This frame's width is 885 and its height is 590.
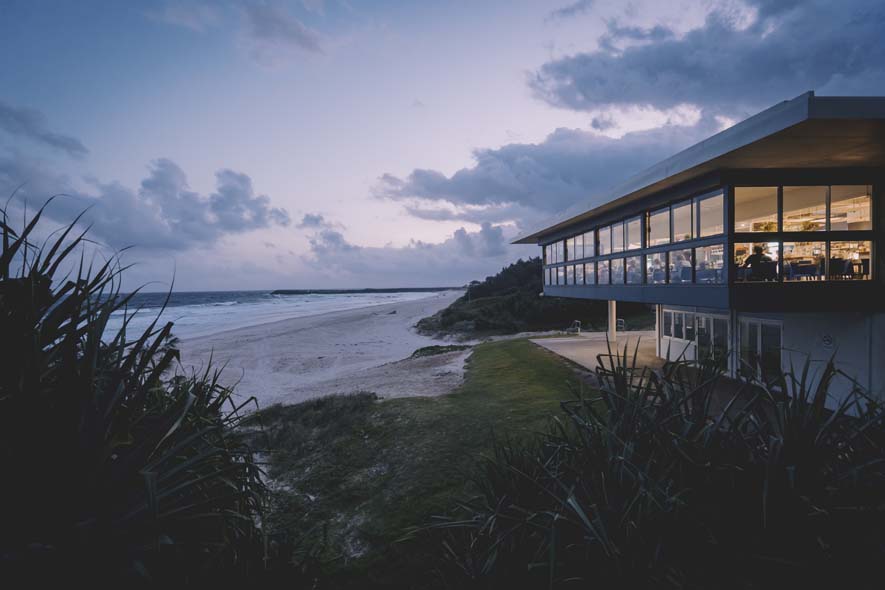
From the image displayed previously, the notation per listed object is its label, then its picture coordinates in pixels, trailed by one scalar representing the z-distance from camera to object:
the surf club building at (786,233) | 7.85
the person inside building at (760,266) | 9.18
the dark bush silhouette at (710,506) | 2.57
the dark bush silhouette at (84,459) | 1.93
